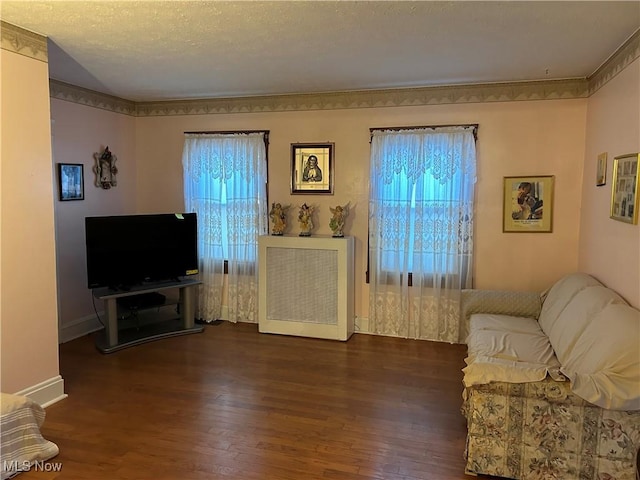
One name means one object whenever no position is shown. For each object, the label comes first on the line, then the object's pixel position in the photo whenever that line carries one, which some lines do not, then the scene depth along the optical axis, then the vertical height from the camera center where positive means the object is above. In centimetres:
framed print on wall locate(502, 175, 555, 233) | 441 +3
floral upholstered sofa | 231 -100
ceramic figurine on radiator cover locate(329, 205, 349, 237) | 484 -15
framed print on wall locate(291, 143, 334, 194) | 499 +39
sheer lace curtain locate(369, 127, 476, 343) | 458 -22
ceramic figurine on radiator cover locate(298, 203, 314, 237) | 496 -15
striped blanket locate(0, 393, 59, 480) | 247 -123
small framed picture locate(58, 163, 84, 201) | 460 +22
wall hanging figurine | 504 +37
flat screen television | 443 -43
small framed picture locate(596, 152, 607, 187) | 361 +29
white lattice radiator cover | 478 -81
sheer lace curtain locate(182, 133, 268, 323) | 518 -6
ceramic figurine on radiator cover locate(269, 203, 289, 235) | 501 -13
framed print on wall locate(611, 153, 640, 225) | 293 +12
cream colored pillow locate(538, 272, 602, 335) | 353 -67
